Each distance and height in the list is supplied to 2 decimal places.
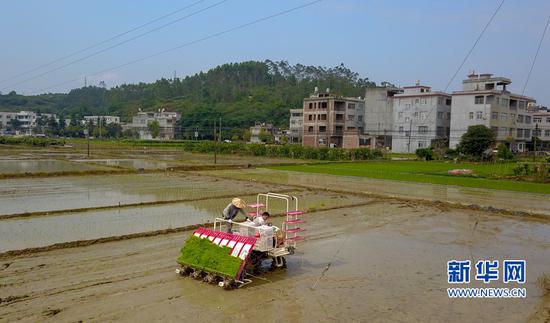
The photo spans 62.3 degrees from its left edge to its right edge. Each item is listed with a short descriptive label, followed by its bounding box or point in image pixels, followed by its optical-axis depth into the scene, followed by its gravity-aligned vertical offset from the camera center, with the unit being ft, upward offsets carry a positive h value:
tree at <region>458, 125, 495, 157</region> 150.20 +1.09
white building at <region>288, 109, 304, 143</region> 282.15 +8.98
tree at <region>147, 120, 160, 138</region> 315.99 +5.47
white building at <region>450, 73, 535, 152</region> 185.47 +14.36
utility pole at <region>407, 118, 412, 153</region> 209.50 -1.00
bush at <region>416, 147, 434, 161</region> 162.50 -3.99
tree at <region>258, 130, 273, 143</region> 268.41 +0.82
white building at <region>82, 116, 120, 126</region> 391.32 +13.45
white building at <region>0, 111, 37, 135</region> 414.82 +12.49
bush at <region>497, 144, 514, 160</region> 150.41 -2.98
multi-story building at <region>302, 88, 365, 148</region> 235.61 +11.28
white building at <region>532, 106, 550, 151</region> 220.29 +8.73
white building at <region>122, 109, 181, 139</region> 344.28 +10.06
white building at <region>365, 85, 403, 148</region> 230.68 +14.94
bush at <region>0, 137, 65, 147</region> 216.10 -4.21
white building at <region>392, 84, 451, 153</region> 203.21 +11.21
